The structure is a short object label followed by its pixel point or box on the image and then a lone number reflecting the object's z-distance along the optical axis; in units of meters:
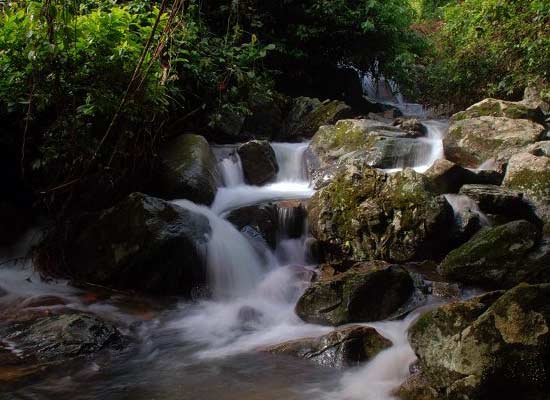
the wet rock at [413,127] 10.20
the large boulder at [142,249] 5.51
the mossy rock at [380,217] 6.09
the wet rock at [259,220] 6.77
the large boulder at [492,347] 2.93
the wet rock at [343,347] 4.00
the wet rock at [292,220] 6.92
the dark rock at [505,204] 6.52
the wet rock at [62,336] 3.98
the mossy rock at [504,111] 9.70
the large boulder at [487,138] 8.38
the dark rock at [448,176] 7.06
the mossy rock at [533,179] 6.51
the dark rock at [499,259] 5.28
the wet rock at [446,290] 5.16
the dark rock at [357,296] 4.68
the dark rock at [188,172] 6.89
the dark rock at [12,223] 6.37
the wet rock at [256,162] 8.62
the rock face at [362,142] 8.72
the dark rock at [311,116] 11.11
